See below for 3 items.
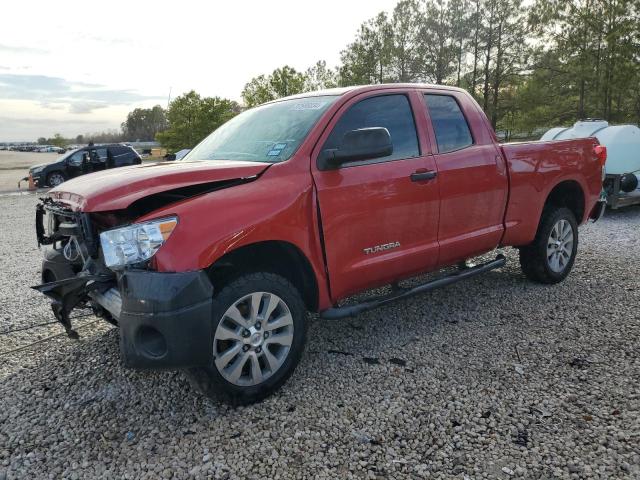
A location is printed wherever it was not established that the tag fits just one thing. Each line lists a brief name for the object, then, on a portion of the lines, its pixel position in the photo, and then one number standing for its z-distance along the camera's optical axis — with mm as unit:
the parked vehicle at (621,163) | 8758
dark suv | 19266
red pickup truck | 2623
